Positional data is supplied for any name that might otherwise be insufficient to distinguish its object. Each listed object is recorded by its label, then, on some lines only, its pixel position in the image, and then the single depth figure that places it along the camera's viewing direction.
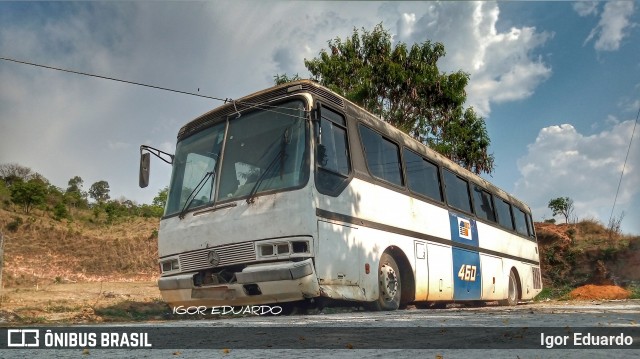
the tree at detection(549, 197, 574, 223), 47.29
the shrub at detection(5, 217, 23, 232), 34.88
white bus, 6.80
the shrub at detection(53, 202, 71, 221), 42.07
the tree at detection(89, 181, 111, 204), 72.85
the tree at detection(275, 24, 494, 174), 21.06
